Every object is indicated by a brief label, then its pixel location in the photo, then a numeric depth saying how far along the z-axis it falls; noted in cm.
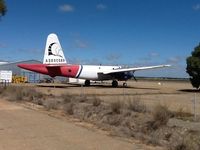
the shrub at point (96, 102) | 1222
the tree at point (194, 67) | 2803
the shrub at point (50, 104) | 1232
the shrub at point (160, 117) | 792
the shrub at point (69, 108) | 1080
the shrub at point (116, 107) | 1010
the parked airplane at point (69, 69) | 3100
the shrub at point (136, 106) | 1054
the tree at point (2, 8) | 2047
